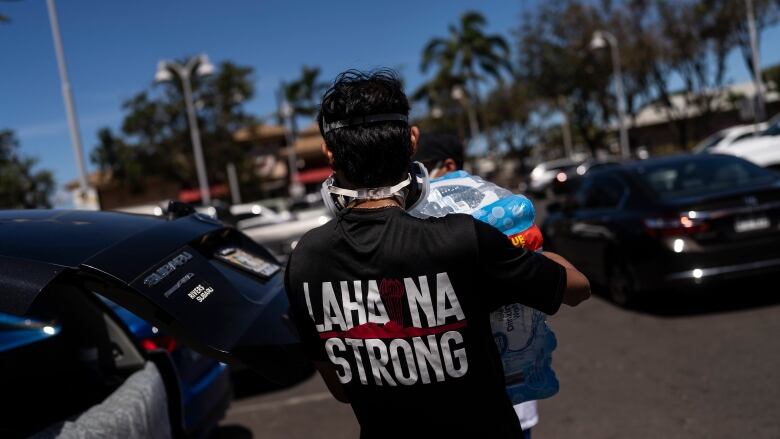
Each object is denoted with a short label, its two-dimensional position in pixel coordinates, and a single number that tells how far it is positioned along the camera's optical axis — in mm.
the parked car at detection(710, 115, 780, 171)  15242
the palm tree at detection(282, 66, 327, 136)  44781
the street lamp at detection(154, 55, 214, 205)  19156
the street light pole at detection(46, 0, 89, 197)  14281
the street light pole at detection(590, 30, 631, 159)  28420
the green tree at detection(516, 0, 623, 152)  34625
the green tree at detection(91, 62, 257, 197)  33562
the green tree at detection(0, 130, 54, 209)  29812
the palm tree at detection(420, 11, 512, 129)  44781
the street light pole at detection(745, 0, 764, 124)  27281
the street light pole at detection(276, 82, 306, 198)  37362
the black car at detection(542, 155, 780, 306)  6184
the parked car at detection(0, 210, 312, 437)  1939
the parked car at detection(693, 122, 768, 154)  22078
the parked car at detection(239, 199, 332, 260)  12490
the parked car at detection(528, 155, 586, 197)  28711
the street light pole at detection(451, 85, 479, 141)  46156
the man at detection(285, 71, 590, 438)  1763
